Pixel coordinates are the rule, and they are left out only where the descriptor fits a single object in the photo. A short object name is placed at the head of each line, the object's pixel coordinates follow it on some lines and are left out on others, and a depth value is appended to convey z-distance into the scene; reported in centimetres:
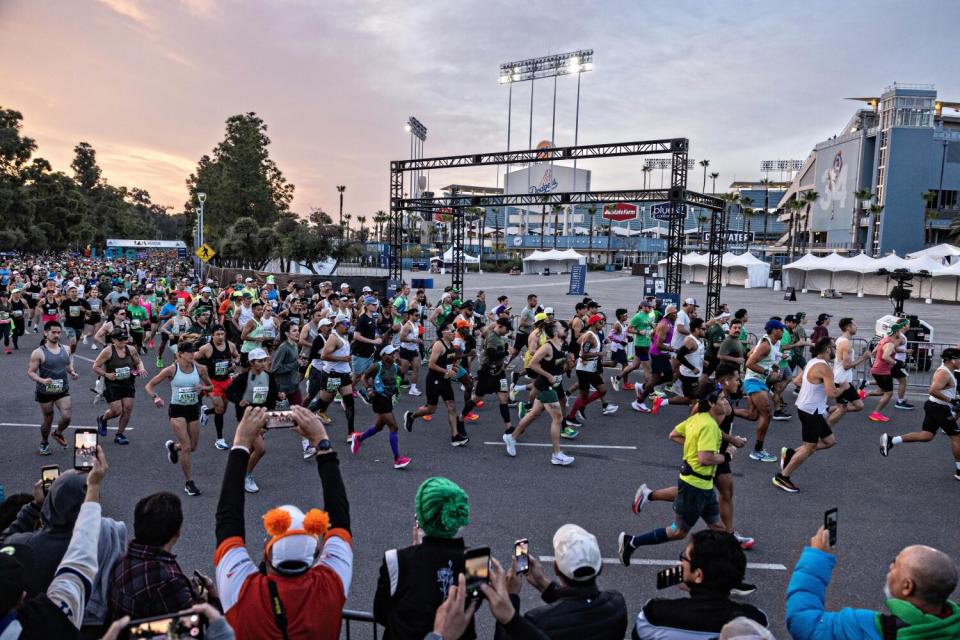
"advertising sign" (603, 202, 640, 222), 5536
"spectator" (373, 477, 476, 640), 248
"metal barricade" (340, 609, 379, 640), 333
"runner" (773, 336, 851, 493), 710
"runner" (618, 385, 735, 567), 527
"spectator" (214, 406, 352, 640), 230
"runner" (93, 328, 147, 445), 783
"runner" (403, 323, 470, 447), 876
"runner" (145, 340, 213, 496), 689
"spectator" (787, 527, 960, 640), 241
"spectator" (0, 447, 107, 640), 208
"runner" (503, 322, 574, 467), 804
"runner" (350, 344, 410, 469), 785
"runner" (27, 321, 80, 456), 771
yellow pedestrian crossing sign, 2508
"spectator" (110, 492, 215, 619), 258
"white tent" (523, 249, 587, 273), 6862
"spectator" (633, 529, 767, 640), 252
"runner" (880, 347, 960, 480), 757
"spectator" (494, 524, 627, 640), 250
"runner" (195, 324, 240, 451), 818
